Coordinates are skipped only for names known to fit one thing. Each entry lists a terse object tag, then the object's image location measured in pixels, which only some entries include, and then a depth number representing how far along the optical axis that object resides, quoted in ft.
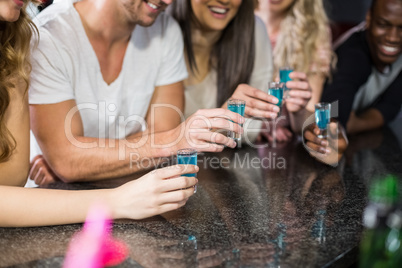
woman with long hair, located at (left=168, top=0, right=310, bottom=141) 7.76
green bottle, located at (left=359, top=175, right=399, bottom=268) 3.59
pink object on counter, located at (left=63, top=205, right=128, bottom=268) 4.09
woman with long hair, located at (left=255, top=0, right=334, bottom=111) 9.35
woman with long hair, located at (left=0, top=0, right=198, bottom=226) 4.60
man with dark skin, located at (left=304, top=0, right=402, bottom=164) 8.30
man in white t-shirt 5.96
